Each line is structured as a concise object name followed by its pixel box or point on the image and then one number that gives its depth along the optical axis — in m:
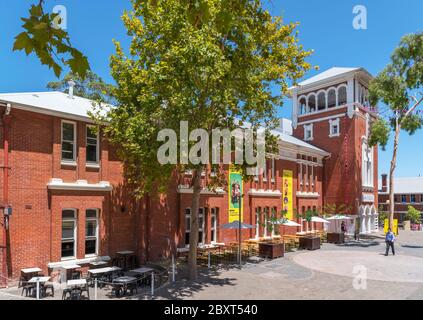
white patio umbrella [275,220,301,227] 25.03
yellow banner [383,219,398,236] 35.12
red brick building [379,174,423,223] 65.31
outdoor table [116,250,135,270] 18.30
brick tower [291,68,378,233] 38.41
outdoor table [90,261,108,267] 17.02
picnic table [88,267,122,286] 15.09
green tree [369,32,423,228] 32.81
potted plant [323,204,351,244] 31.58
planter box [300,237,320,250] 27.22
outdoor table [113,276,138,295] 13.56
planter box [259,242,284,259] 22.67
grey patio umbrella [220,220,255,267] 22.12
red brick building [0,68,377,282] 14.85
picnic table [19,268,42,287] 14.46
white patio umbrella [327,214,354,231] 31.81
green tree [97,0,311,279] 13.69
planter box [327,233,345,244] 31.50
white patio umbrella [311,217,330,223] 29.62
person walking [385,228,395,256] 24.80
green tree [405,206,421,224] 57.11
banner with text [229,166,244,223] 26.36
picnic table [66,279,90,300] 12.72
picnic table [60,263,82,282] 15.73
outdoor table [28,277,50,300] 12.30
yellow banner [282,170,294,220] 32.81
